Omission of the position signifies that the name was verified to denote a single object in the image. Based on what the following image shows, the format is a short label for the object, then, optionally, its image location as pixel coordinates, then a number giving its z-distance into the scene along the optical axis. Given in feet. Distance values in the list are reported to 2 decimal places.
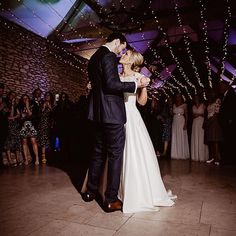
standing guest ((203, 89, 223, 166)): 17.70
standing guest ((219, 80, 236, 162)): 18.40
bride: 7.64
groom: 7.31
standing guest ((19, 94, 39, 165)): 17.65
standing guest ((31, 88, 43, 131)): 18.64
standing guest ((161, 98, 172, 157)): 20.98
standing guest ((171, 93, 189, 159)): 20.11
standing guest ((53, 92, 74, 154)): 20.84
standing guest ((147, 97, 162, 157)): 21.50
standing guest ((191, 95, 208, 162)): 18.95
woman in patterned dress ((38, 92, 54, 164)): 18.48
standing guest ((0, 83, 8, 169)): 16.28
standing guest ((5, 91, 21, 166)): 17.04
